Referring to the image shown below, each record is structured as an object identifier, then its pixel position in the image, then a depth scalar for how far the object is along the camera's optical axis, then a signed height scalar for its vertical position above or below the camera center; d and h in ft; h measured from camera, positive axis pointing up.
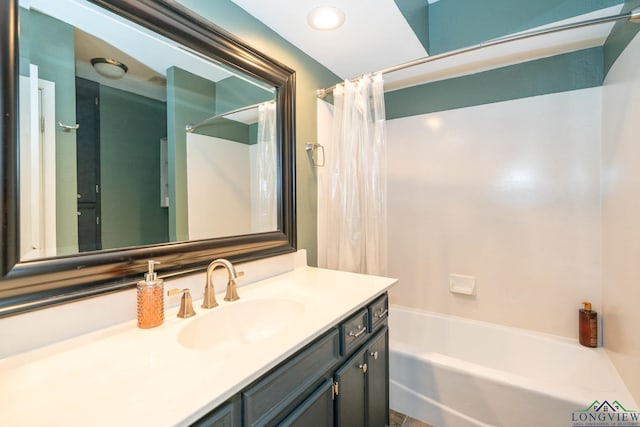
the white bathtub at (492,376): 4.55 -3.17
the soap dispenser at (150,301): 3.01 -0.93
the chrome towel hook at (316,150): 5.98 +1.27
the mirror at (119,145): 2.58 +0.78
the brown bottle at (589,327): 5.83 -2.42
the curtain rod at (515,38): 3.97 +2.72
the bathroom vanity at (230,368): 1.92 -1.25
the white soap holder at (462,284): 7.21 -1.91
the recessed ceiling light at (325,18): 4.72 +3.23
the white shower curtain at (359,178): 5.82 +0.65
